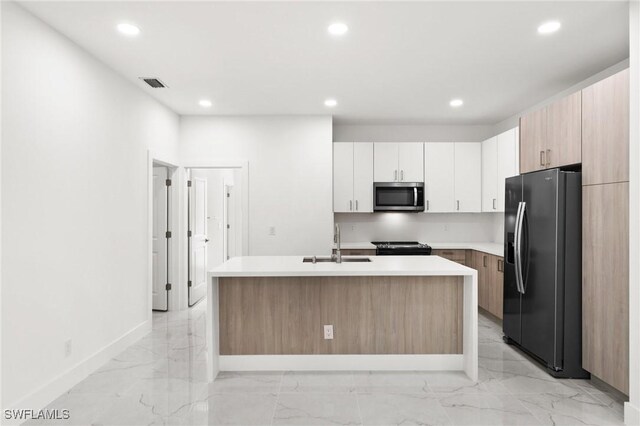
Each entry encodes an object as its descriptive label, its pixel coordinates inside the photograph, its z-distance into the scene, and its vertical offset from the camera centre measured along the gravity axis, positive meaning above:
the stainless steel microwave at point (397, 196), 5.25 +0.25
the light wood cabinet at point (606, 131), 2.52 +0.59
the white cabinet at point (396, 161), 5.28 +0.74
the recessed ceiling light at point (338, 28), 2.64 +1.31
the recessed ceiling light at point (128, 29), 2.65 +1.31
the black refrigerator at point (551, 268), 2.92 -0.43
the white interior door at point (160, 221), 4.93 -0.10
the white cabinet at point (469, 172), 5.32 +0.59
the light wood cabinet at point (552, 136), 2.96 +0.67
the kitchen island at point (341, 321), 3.13 -0.89
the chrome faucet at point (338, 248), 3.24 -0.29
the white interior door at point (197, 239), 5.24 -0.37
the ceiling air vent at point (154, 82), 3.70 +1.30
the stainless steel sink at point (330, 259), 3.40 -0.41
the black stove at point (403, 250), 4.97 -0.47
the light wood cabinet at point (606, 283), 2.52 -0.48
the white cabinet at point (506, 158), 4.41 +0.67
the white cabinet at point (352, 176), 5.25 +0.52
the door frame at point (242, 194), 5.00 +0.30
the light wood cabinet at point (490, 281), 4.24 -0.78
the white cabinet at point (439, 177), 5.32 +0.52
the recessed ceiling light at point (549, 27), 2.63 +1.32
